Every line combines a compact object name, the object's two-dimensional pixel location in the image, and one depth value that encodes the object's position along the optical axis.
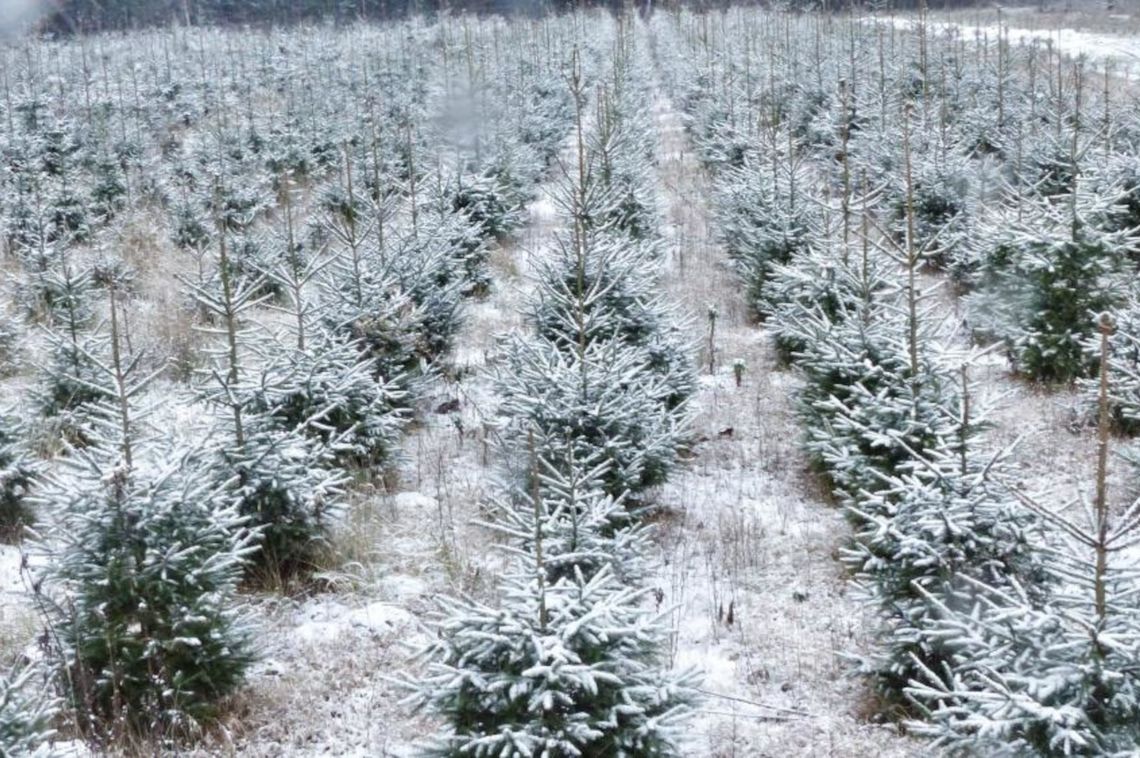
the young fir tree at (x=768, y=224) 9.93
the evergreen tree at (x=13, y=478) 5.96
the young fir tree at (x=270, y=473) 5.22
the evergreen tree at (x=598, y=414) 5.88
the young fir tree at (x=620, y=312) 7.23
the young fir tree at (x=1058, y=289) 8.08
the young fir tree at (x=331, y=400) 5.88
